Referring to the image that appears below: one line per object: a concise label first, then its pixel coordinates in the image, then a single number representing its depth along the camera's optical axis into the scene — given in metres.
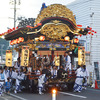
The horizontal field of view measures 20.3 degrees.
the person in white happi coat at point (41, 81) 16.06
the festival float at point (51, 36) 16.84
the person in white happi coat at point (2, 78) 15.45
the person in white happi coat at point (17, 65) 20.00
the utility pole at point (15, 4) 43.06
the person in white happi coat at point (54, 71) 17.44
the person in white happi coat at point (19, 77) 17.12
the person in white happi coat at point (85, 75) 17.62
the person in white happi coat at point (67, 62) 17.83
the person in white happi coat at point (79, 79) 16.98
